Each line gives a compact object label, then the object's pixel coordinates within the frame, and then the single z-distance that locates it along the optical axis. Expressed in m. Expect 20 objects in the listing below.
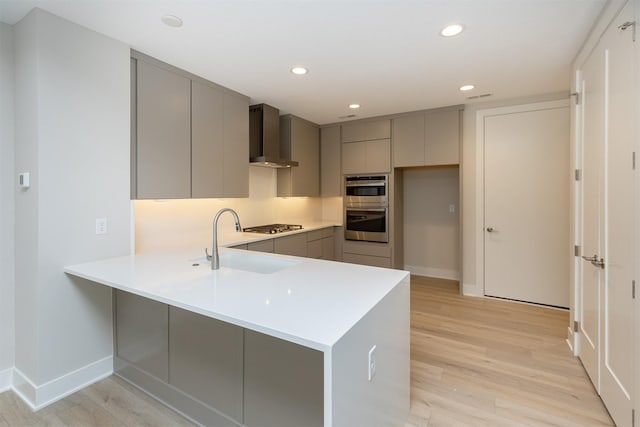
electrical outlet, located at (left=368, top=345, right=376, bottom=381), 1.26
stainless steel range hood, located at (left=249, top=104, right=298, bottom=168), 3.72
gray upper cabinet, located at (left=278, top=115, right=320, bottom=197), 4.27
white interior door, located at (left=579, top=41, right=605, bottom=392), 1.94
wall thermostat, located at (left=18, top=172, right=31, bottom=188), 1.92
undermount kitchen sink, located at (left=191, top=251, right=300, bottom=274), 2.13
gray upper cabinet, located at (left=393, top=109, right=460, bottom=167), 3.95
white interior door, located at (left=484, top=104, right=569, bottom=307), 3.50
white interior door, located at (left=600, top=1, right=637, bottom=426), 1.56
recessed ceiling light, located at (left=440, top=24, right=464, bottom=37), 2.06
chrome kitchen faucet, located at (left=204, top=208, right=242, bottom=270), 1.87
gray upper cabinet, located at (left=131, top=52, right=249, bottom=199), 2.45
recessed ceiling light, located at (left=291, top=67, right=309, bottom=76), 2.73
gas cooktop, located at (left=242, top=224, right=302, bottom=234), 3.75
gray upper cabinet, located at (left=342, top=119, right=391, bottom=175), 4.38
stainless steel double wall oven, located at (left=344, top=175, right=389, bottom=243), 4.43
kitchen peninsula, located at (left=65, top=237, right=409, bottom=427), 1.11
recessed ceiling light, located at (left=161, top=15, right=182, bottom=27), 1.94
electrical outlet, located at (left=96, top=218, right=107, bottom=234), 2.15
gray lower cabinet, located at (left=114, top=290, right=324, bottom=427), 1.40
